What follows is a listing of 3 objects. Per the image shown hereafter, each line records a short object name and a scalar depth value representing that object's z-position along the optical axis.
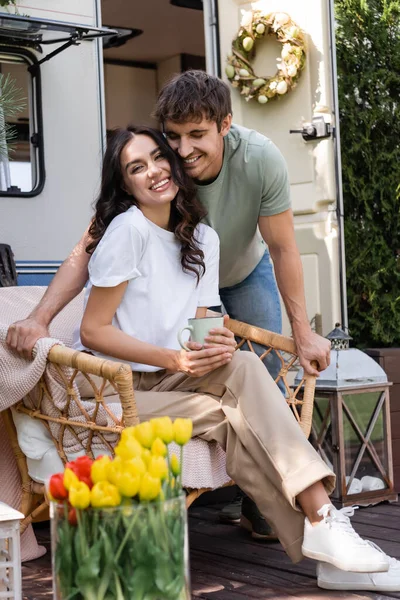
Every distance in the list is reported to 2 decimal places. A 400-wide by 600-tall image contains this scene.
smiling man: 5.00
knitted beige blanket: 4.68
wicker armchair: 4.45
